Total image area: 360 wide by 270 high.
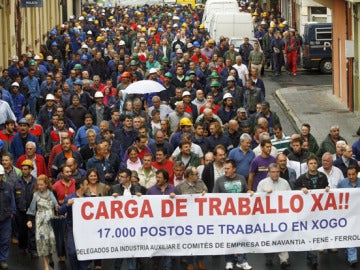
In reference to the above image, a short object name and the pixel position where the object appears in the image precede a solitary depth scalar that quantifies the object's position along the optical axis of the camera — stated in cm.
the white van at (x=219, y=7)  5158
